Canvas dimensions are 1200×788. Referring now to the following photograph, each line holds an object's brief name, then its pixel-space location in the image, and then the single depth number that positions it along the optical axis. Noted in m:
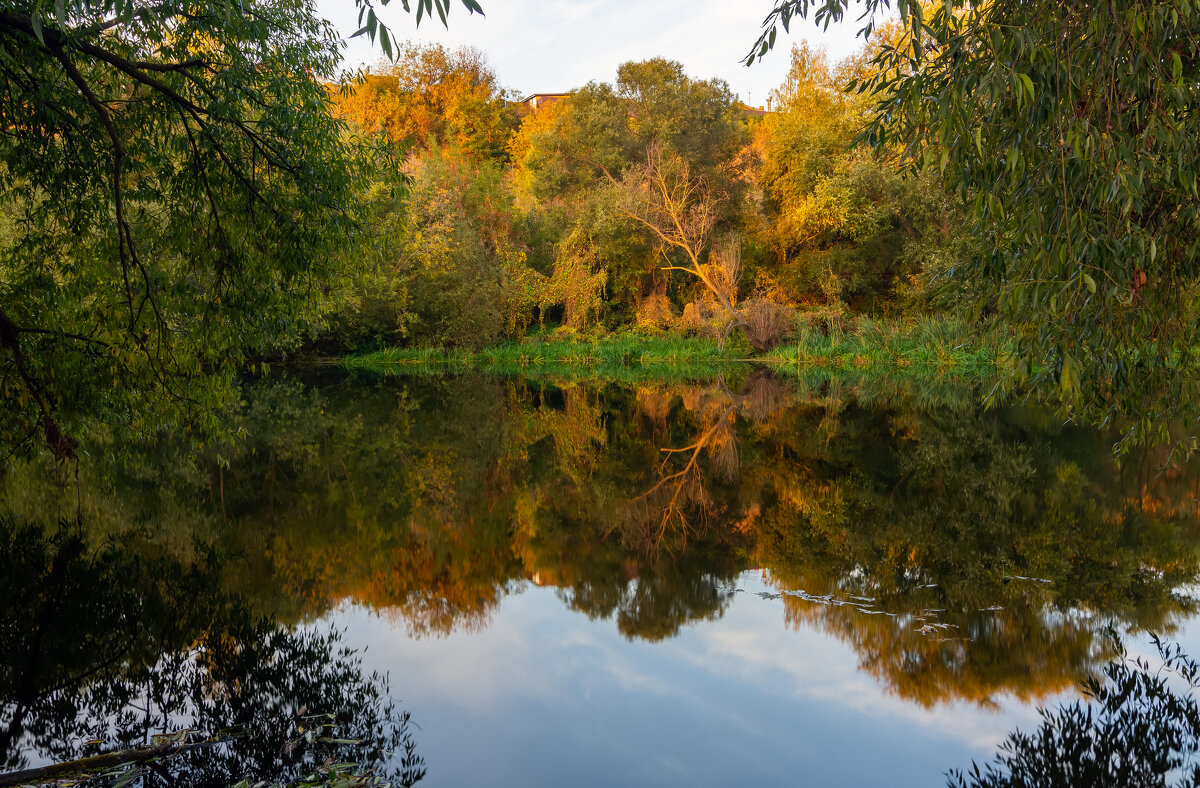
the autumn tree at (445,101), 42.91
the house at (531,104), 47.91
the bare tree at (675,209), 31.30
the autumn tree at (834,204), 29.73
